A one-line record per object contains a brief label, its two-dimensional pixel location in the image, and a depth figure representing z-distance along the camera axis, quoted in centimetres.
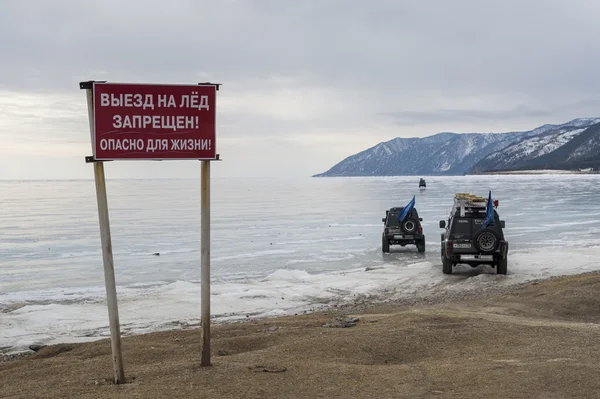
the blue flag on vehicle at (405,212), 2333
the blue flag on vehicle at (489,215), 1675
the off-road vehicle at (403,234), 2306
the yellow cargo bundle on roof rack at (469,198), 1928
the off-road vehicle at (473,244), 1688
